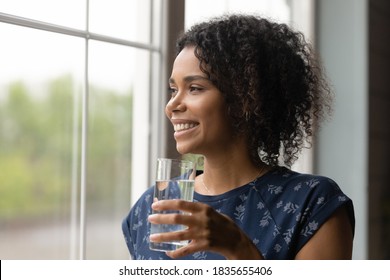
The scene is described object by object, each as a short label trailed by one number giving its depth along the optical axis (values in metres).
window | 2.63
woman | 2.30
